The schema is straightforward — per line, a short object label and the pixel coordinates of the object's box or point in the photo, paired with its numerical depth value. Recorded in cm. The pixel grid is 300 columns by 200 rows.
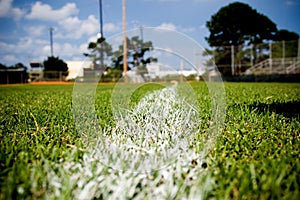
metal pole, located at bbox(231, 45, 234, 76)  1996
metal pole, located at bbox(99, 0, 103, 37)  2744
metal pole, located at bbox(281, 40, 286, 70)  1802
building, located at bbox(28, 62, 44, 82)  2790
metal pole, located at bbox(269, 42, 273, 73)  1856
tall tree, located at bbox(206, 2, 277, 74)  4378
